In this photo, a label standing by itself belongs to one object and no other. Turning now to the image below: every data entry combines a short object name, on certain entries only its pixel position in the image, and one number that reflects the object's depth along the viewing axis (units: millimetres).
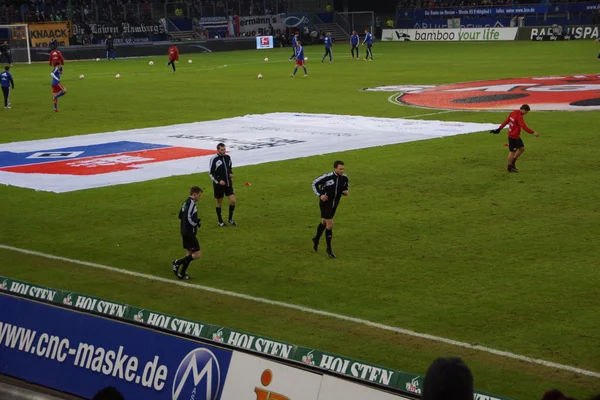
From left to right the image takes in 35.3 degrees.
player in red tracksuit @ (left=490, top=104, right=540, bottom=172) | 24422
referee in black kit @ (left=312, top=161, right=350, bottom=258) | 17030
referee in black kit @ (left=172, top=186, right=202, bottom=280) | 15773
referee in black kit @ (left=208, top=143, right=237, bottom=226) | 19500
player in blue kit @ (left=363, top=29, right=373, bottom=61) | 66975
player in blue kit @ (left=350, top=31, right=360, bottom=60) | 68350
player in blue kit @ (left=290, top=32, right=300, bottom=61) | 55488
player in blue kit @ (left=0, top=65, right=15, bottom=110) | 43459
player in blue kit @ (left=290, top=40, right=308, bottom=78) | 54094
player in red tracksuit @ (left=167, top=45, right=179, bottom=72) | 62188
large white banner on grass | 26594
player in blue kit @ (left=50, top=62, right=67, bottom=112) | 41156
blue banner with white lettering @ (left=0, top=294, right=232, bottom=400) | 10320
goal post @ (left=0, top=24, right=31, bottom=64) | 74706
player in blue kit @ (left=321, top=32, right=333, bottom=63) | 64812
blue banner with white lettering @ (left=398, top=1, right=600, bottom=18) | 85188
